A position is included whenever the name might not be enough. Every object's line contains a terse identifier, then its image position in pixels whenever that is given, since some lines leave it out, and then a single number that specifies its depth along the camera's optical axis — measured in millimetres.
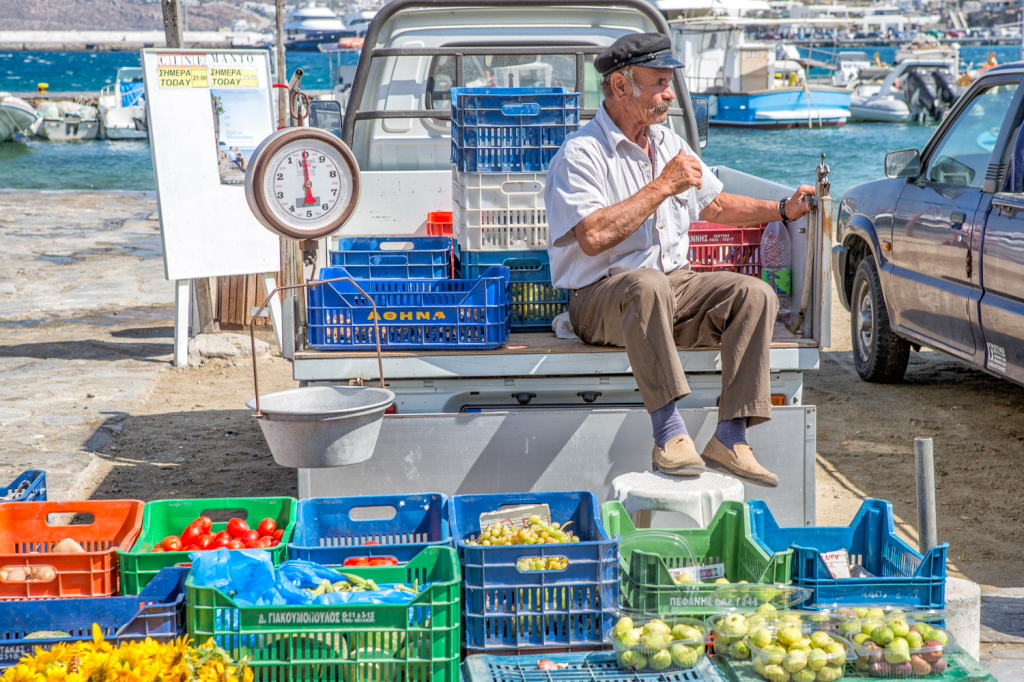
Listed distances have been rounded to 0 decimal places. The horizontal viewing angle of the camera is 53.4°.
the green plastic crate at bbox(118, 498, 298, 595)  3479
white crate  4668
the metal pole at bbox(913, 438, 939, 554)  3713
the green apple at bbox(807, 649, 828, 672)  2836
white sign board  7492
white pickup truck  4062
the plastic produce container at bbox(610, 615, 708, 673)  2936
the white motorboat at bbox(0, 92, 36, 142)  40031
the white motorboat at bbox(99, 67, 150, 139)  42438
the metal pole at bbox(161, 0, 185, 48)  8375
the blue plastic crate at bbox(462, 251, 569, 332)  4805
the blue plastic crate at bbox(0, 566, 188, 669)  2727
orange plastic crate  3545
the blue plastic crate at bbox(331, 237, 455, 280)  4746
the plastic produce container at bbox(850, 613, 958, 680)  2863
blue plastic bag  2852
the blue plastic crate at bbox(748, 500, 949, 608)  3070
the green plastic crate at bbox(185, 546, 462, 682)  2732
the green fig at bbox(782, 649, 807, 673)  2820
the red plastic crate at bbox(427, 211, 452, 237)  5746
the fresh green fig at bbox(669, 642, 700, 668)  2967
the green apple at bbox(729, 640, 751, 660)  3006
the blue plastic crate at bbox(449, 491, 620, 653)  3027
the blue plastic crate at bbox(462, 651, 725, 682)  2908
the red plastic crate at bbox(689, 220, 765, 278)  4961
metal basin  3359
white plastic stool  3768
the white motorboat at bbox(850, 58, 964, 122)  50062
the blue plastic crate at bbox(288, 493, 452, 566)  3557
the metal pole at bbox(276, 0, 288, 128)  8892
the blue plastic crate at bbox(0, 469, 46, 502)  3791
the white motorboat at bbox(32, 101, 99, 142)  42438
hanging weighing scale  3725
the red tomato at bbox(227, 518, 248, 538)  3464
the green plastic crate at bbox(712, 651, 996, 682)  2848
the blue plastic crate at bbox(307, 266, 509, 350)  4230
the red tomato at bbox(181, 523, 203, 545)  3410
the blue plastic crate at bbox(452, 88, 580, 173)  4668
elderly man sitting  3932
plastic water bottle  4797
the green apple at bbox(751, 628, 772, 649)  2932
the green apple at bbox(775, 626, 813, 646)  2885
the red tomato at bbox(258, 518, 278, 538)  3520
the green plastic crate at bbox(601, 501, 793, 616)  3098
